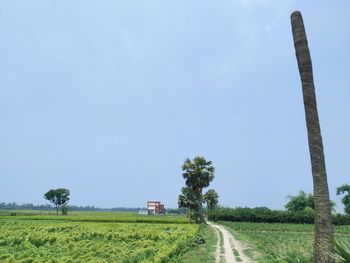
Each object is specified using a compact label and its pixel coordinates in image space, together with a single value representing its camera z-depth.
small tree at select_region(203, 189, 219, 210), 102.84
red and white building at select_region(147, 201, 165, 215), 162.75
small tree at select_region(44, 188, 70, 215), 145.88
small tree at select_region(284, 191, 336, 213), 91.22
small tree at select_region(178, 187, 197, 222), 73.31
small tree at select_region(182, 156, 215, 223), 70.50
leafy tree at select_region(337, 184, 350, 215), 82.47
